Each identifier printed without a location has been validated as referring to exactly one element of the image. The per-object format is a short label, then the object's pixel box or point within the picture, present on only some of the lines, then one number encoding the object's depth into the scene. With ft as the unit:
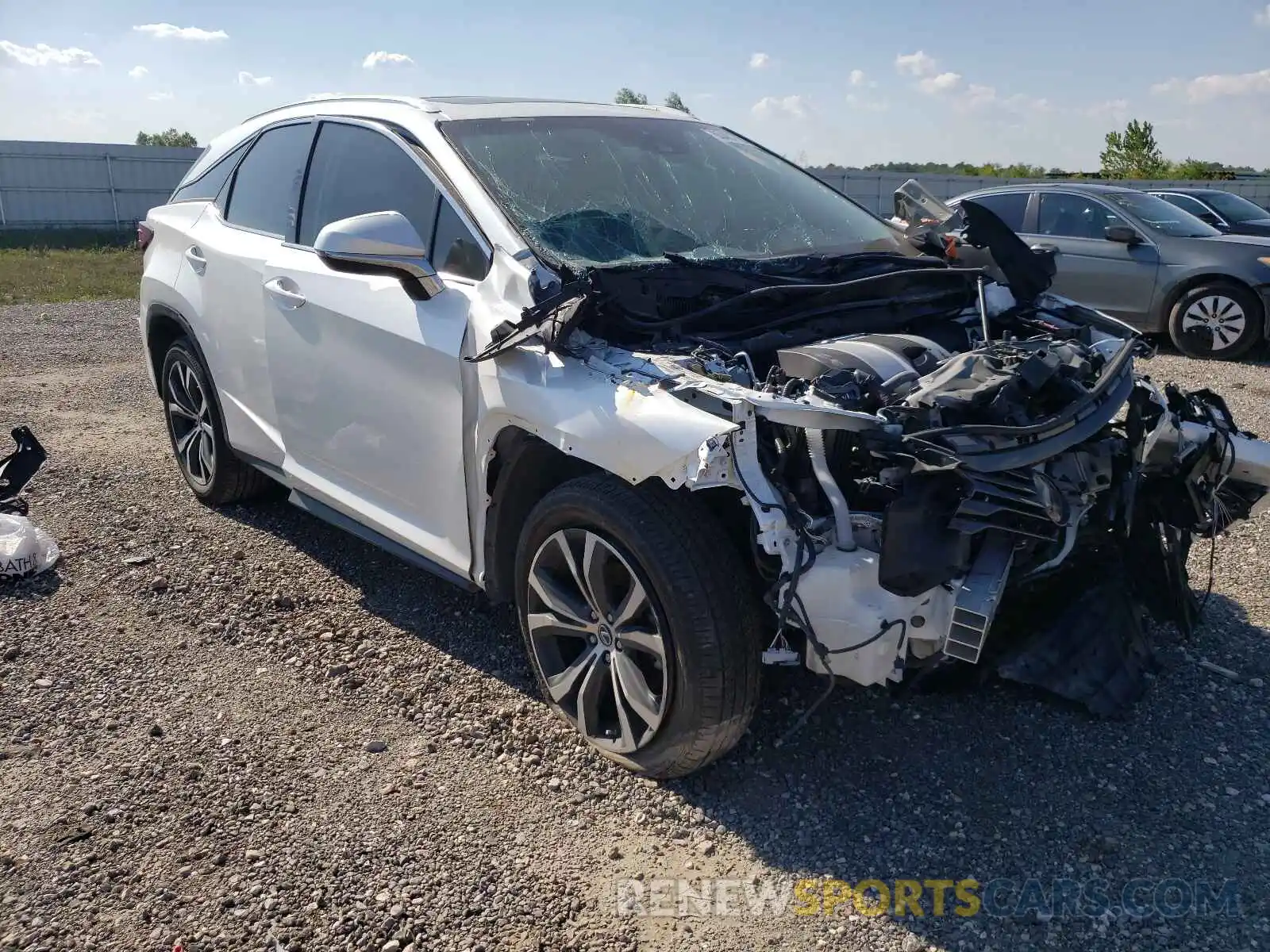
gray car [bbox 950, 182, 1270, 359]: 30.40
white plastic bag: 14.67
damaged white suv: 8.43
